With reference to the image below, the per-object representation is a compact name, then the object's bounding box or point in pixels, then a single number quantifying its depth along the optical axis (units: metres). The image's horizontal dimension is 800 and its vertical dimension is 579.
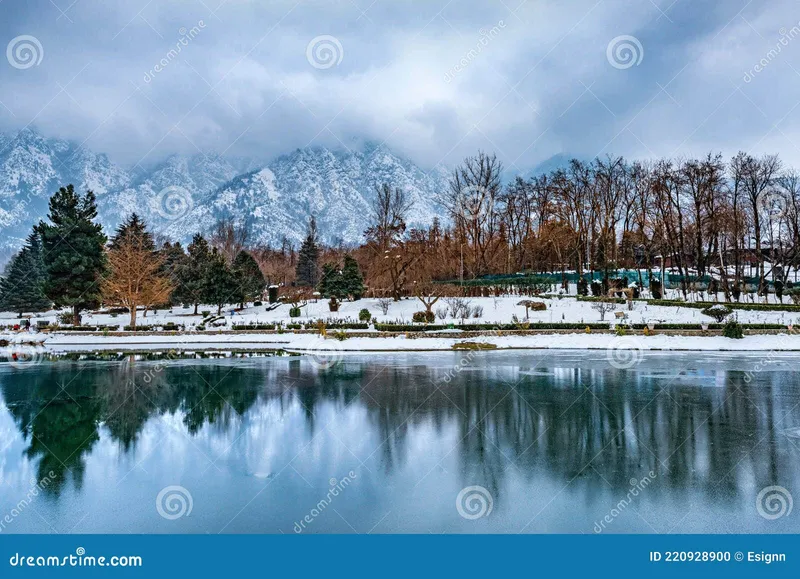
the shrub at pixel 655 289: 39.62
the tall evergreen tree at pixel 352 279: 47.47
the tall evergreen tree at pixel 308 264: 76.88
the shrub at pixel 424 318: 33.90
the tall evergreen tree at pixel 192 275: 47.88
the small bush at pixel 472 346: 27.05
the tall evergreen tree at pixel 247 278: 45.62
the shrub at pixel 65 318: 39.91
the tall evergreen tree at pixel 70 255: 40.41
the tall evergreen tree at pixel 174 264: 51.38
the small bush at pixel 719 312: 30.17
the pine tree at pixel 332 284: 47.06
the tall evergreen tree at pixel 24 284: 54.53
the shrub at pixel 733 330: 26.62
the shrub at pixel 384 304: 39.32
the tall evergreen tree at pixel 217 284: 43.91
